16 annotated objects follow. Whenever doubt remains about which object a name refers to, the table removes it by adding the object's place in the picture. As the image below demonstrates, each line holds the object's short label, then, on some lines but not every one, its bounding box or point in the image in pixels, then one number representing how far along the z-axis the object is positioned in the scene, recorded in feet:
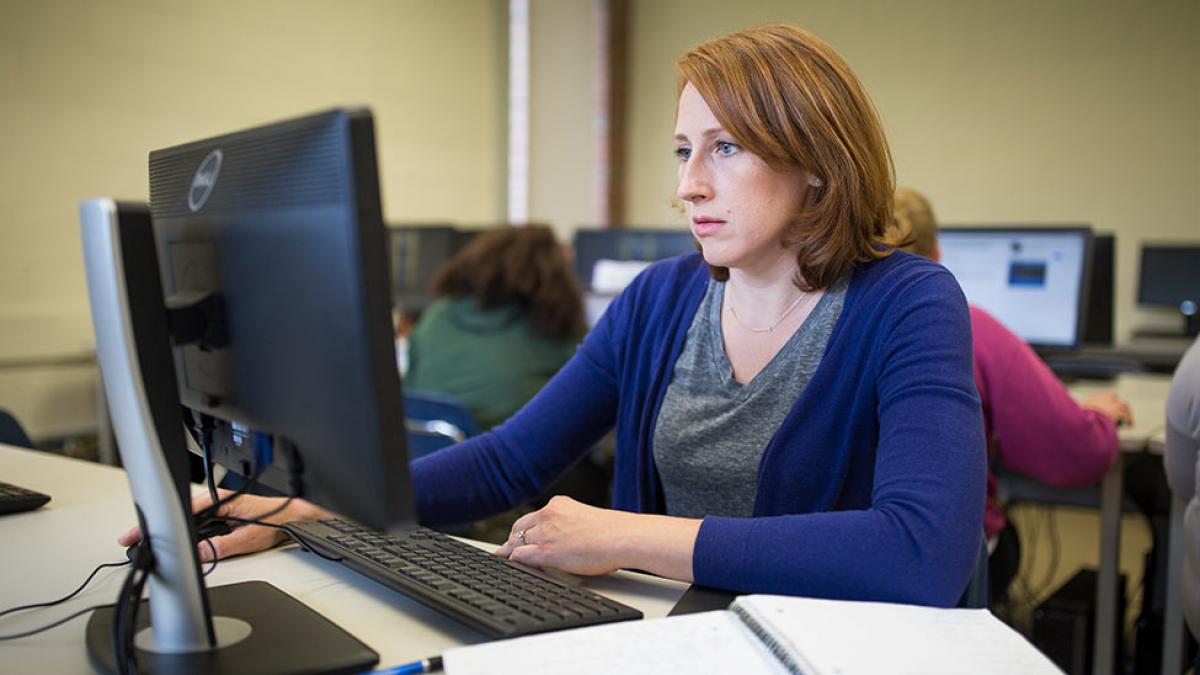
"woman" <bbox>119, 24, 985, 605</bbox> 3.15
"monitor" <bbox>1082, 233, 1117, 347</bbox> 10.62
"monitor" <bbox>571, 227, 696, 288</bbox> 14.25
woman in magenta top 6.23
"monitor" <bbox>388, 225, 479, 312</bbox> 14.48
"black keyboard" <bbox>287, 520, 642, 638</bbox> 2.80
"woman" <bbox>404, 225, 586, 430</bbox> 9.14
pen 2.54
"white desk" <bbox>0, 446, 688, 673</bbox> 2.78
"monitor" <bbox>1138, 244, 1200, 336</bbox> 16.19
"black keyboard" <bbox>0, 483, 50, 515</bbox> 4.25
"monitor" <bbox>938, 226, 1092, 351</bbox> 9.73
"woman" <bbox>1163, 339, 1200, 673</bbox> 5.08
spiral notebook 2.50
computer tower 7.14
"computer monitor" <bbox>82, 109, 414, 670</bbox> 2.06
